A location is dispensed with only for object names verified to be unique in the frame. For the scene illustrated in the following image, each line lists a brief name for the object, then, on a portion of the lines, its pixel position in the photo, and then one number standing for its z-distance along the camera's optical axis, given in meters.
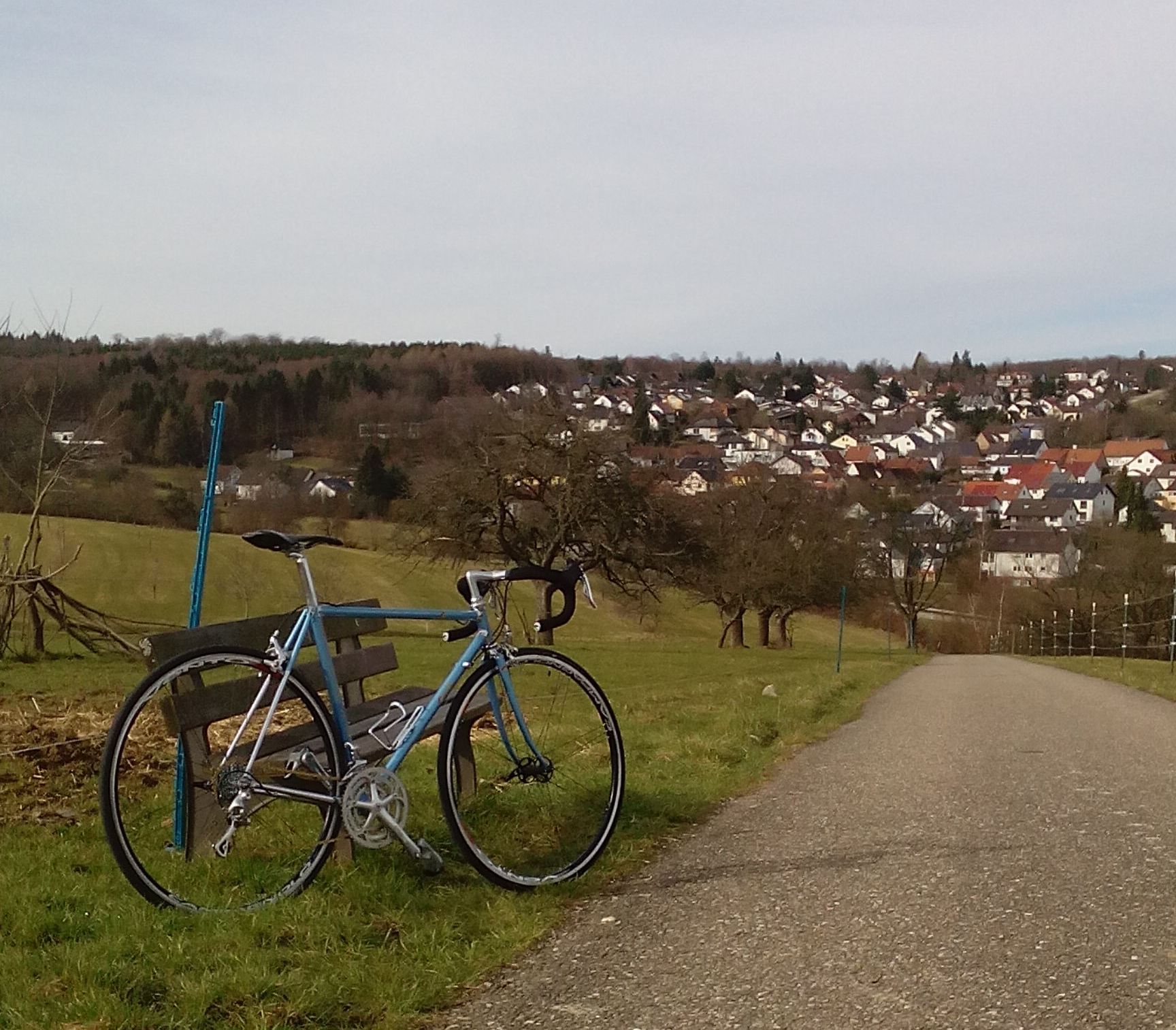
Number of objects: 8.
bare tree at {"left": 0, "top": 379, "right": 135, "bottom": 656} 19.98
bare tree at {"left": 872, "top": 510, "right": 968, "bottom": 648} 65.62
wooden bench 4.60
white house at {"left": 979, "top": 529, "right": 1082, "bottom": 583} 84.75
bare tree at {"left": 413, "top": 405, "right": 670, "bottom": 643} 39.69
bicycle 4.62
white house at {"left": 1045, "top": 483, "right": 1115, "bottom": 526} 140.75
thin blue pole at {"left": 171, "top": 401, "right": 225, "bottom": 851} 5.20
